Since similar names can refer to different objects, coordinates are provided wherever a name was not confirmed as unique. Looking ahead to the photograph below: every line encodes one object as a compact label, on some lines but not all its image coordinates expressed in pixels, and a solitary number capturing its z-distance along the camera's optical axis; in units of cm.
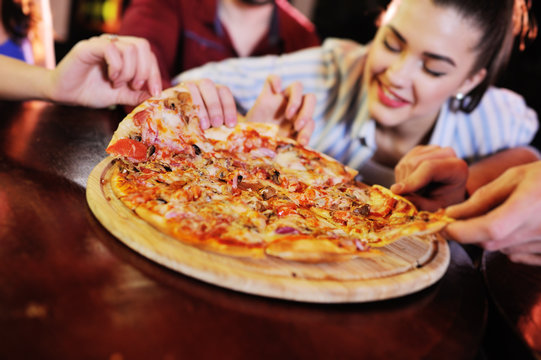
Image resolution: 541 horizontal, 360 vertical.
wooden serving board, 35
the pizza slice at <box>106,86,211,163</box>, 49
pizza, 39
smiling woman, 72
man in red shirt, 113
